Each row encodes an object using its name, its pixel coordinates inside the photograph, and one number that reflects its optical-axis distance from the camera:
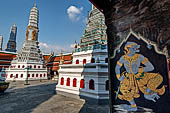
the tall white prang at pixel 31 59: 31.59
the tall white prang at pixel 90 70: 11.13
